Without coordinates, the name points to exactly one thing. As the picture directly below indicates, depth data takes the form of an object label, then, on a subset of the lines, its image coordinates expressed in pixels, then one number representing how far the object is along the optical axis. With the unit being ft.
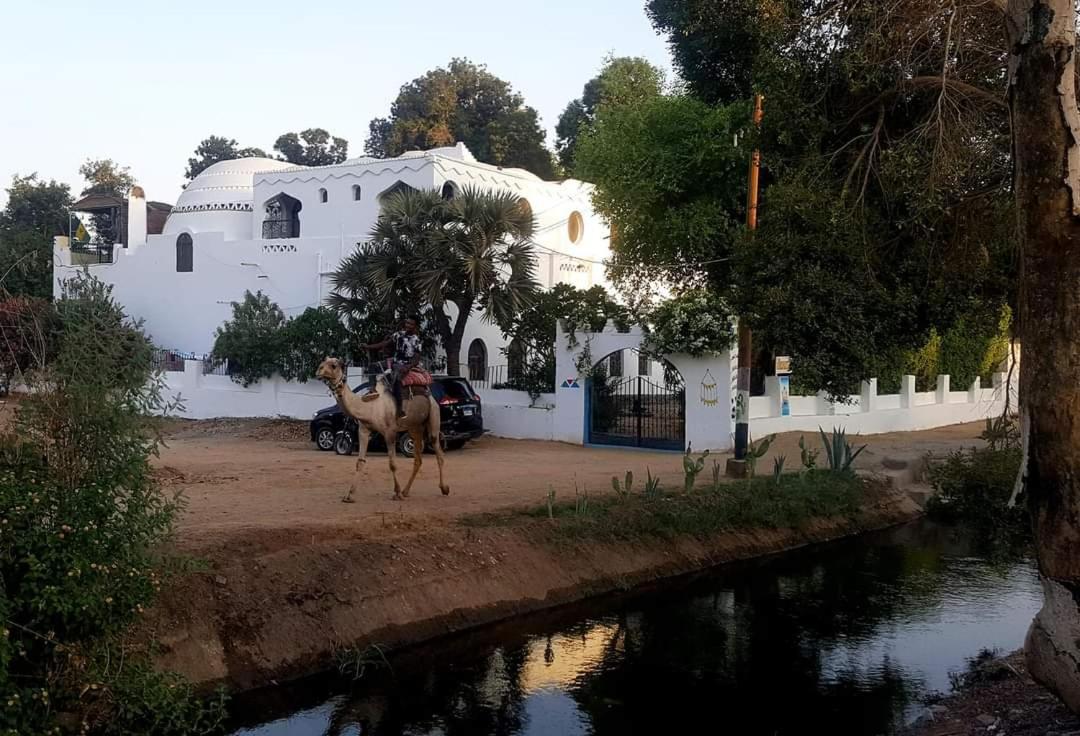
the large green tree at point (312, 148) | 227.40
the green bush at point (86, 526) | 21.24
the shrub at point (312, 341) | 93.45
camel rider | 49.34
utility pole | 59.88
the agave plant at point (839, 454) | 60.29
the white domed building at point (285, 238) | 108.27
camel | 48.14
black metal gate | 75.41
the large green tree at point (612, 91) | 130.93
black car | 73.82
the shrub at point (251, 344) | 96.78
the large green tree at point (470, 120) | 187.83
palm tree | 80.43
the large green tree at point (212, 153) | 231.91
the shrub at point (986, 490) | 42.06
